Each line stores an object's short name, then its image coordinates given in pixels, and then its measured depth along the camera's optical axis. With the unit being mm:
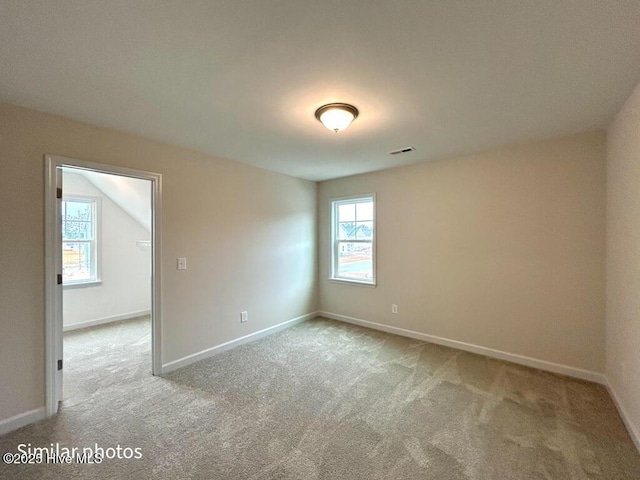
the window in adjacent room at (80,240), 4324
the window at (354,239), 4348
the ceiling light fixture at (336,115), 2066
